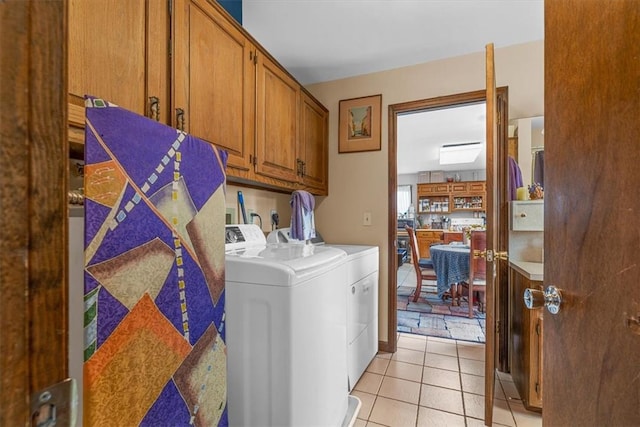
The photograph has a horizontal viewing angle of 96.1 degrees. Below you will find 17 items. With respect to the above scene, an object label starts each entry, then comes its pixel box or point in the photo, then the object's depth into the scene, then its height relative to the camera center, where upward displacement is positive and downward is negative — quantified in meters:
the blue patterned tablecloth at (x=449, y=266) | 3.49 -0.66
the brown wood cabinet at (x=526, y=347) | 1.66 -0.83
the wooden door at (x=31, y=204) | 0.29 +0.01
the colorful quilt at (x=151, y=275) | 0.70 -0.18
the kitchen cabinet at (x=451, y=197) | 7.36 +0.42
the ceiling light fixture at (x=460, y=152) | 5.21 +1.16
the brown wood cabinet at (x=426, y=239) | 6.95 -0.65
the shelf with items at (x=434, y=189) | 7.70 +0.65
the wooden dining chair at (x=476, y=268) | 3.28 -0.67
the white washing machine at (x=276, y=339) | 1.11 -0.51
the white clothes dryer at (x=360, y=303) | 1.93 -0.67
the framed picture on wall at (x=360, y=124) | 2.56 +0.80
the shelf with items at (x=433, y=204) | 7.73 +0.23
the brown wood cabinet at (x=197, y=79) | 0.89 +0.56
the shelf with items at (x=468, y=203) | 7.33 +0.25
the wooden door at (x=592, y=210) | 0.50 +0.01
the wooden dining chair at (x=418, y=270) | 3.90 -0.79
